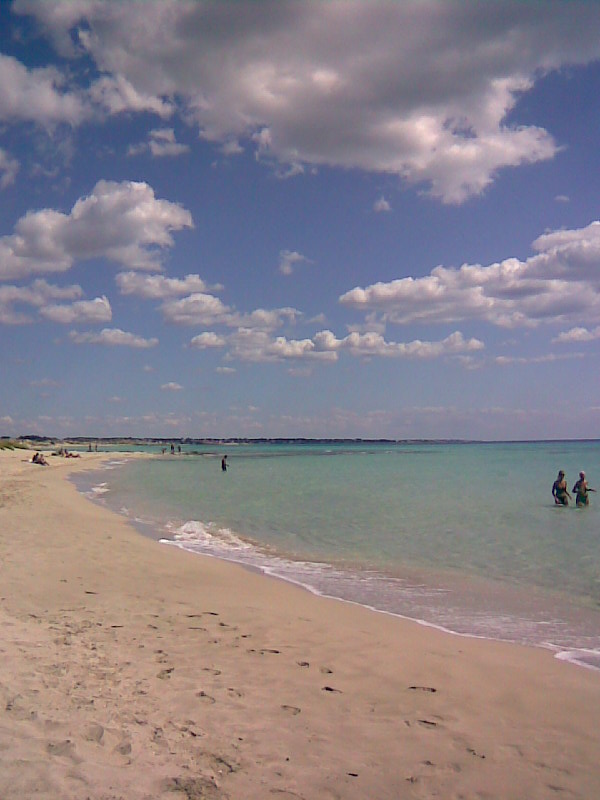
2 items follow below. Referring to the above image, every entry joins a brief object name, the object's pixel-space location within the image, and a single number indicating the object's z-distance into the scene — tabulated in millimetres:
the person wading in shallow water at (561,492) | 25859
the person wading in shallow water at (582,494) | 25394
